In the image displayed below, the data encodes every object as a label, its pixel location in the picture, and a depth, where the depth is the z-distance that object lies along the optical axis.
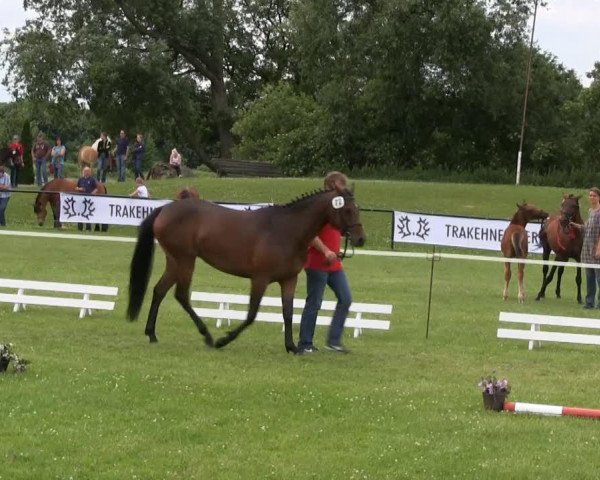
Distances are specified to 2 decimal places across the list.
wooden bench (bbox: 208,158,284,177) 48.19
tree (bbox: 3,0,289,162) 45.81
